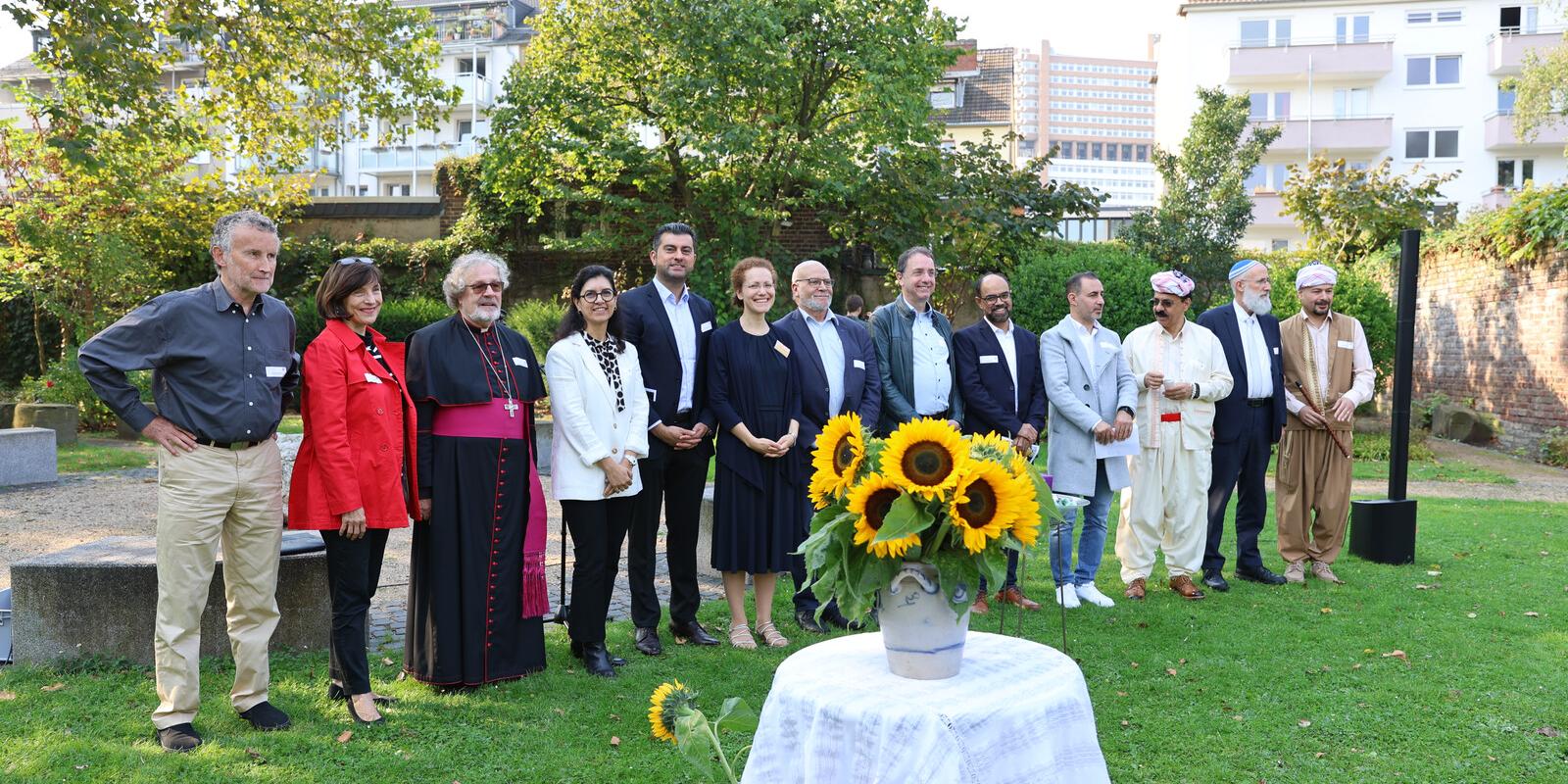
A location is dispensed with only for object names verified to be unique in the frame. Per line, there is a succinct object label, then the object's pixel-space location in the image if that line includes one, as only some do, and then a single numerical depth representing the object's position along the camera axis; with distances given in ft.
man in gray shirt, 14.94
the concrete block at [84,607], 18.34
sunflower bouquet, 9.23
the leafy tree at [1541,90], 89.30
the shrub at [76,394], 59.16
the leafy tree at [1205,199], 74.02
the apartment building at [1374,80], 140.26
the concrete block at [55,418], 54.08
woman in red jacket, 15.90
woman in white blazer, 18.61
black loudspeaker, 27.91
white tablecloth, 8.69
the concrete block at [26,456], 40.98
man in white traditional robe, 24.29
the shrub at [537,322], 55.21
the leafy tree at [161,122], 34.47
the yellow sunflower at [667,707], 10.08
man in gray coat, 23.40
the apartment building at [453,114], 168.25
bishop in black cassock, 17.56
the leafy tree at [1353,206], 70.74
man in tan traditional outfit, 26.13
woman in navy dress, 20.48
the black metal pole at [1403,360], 27.50
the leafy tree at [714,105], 59.82
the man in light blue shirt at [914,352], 22.57
